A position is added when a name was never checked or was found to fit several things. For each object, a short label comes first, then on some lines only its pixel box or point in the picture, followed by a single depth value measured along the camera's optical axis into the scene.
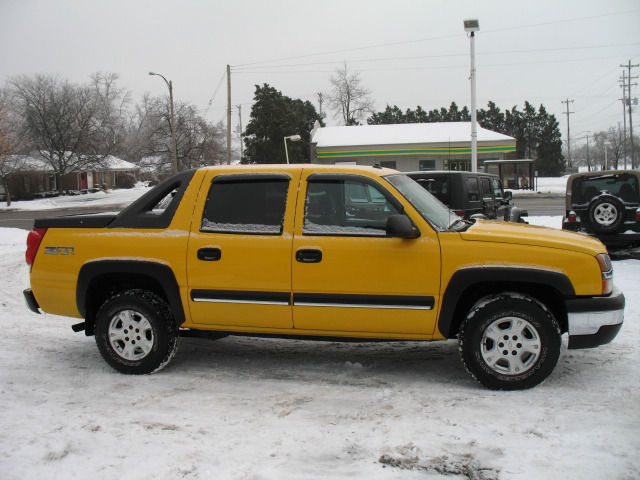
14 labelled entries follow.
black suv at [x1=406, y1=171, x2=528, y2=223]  10.75
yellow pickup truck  4.51
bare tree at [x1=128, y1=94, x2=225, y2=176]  52.03
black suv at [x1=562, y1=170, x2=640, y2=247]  10.66
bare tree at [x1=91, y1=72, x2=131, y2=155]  53.41
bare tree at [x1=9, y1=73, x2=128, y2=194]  49.91
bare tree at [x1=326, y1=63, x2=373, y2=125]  76.50
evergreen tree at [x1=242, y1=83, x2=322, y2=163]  39.59
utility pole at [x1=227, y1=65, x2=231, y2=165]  34.06
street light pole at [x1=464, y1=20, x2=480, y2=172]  21.05
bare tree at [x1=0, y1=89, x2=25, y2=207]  33.13
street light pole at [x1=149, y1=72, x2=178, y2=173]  38.66
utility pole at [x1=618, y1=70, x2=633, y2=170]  66.57
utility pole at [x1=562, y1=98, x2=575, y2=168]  92.39
